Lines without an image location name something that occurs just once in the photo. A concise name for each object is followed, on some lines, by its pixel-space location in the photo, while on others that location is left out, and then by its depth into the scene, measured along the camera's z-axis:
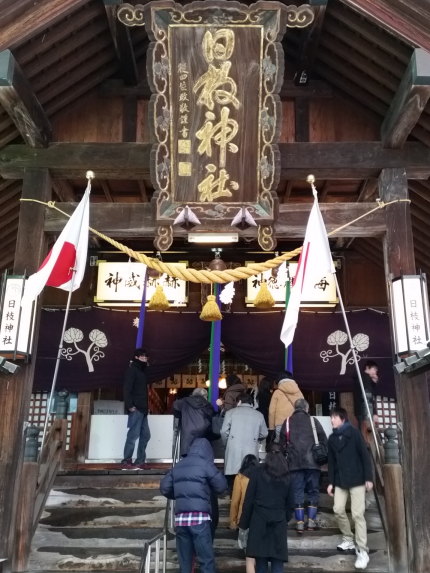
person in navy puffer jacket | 5.57
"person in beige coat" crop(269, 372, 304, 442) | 8.06
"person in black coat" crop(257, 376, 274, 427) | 9.86
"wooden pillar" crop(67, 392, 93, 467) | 10.83
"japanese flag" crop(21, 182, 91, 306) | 6.65
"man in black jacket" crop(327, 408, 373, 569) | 6.52
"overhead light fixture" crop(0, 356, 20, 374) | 6.44
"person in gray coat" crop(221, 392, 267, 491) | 7.16
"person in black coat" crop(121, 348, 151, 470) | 9.14
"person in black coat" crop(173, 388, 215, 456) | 6.71
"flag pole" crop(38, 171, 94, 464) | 7.23
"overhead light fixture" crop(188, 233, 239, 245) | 7.80
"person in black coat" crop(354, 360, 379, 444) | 8.32
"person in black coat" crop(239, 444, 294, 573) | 5.61
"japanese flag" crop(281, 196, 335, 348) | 6.54
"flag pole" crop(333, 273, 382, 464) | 7.38
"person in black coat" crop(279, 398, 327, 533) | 6.96
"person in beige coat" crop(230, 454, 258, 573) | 6.57
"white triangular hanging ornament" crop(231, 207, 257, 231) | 7.60
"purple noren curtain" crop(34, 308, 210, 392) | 11.13
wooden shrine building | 6.87
